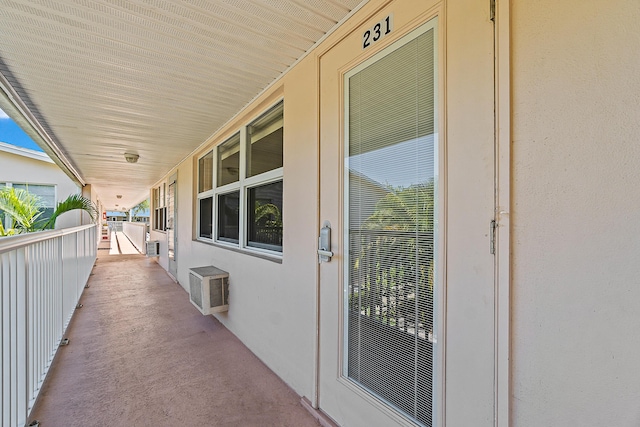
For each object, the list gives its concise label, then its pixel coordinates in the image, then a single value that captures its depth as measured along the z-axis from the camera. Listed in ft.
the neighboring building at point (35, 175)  26.45
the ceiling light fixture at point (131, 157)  15.45
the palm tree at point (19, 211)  17.82
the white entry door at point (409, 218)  3.56
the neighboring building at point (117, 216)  104.62
